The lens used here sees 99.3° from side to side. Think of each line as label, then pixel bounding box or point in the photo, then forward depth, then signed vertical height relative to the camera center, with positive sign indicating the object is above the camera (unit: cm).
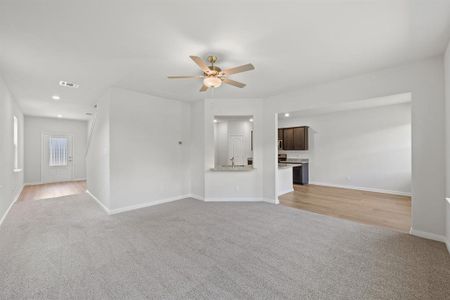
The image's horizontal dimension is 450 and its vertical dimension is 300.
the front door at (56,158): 759 -32
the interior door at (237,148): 855 +6
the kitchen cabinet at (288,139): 760 +41
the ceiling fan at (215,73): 239 +101
